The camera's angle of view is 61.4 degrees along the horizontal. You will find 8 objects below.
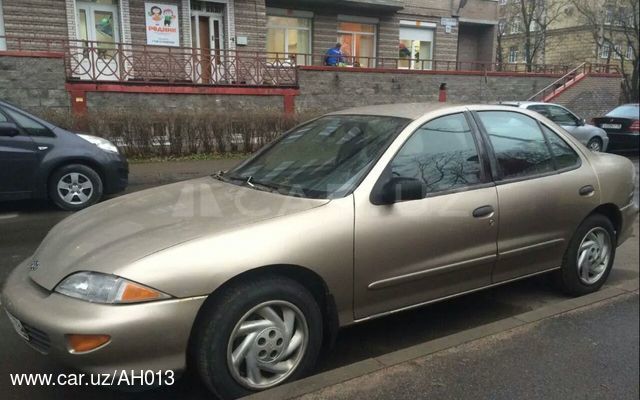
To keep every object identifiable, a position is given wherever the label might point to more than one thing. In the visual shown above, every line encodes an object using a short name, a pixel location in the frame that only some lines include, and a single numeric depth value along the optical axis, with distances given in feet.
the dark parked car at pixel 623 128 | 49.42
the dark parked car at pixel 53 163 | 23.21
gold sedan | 8.23
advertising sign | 60.44
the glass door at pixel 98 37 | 51.65
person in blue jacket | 69.31
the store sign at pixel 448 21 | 85.92
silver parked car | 46.88
